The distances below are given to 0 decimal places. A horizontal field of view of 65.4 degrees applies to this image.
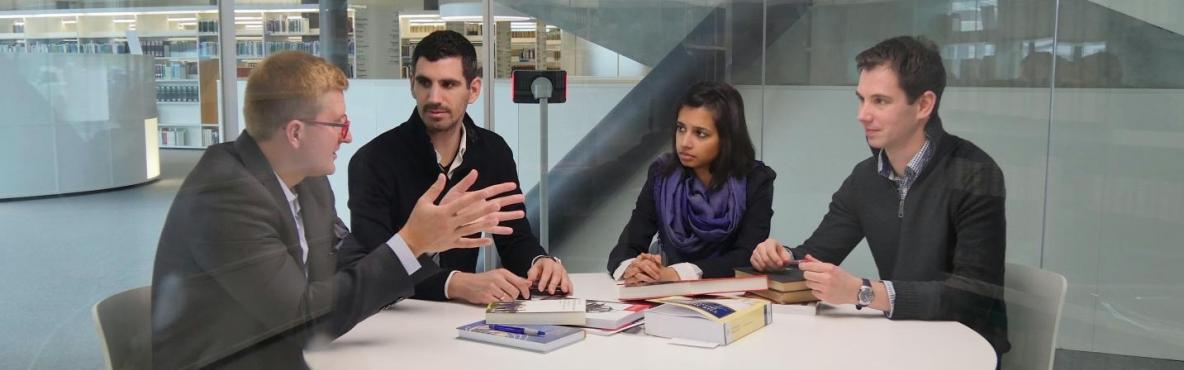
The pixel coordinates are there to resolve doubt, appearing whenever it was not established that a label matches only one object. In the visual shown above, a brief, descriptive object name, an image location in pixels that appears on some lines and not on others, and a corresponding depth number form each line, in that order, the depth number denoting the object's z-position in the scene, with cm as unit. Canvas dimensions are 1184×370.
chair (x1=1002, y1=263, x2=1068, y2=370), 218
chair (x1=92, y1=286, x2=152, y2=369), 175
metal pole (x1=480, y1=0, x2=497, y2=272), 445
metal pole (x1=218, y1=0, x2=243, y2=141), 318
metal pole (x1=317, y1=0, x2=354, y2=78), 359
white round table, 168
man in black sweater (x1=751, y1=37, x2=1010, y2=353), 210
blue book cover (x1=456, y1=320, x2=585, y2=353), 176
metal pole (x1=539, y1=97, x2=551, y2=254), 450
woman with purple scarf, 285
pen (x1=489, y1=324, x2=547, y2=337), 180
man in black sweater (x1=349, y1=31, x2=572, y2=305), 257
